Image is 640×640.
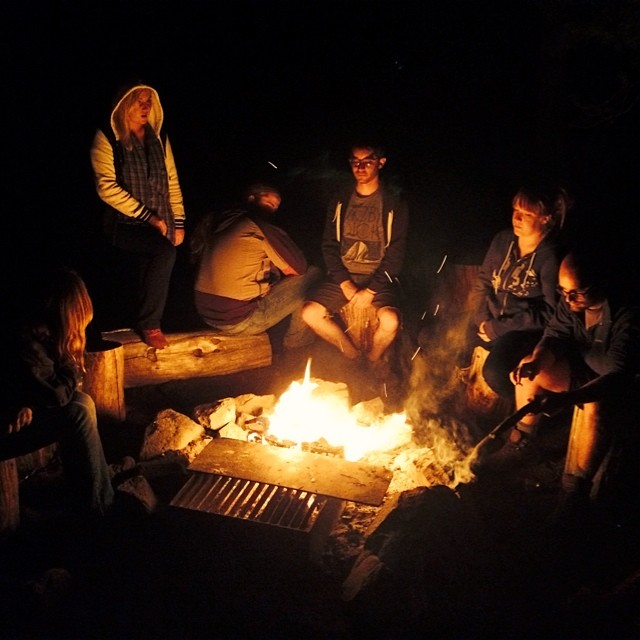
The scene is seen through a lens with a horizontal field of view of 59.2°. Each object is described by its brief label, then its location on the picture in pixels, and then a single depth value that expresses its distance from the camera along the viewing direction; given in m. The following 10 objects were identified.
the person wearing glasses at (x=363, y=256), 5.86
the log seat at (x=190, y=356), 5.34
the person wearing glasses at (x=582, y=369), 3.70
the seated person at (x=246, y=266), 5.52
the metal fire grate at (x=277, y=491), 3.66
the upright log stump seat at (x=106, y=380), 4.75
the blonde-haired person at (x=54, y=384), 3.30
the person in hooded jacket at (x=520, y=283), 4.67
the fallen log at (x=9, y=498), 3.47
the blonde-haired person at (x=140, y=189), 5.12
